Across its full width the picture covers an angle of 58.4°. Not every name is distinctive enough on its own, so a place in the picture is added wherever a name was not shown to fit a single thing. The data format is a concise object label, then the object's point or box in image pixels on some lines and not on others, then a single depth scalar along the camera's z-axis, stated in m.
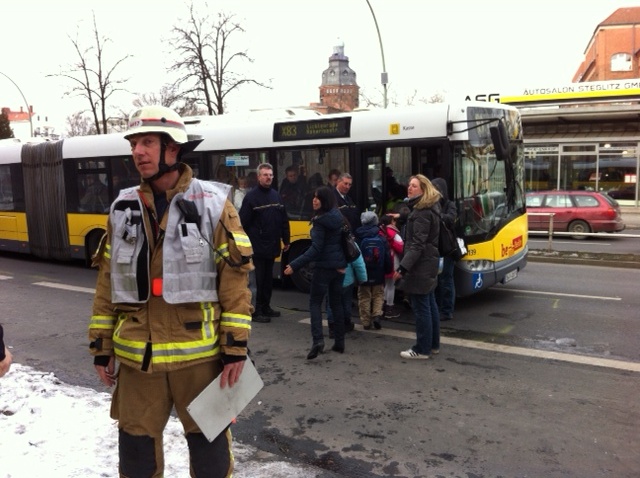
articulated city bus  7.44
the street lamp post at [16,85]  27.97
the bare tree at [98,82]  25.64
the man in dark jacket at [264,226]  7.20
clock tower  102.94
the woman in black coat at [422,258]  5.52
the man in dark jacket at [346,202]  7.05
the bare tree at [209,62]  25.00
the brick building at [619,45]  52.28
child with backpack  6.51
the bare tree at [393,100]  42.31
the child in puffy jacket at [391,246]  6.93
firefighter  2.45
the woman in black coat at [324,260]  5.70
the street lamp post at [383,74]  17.95
